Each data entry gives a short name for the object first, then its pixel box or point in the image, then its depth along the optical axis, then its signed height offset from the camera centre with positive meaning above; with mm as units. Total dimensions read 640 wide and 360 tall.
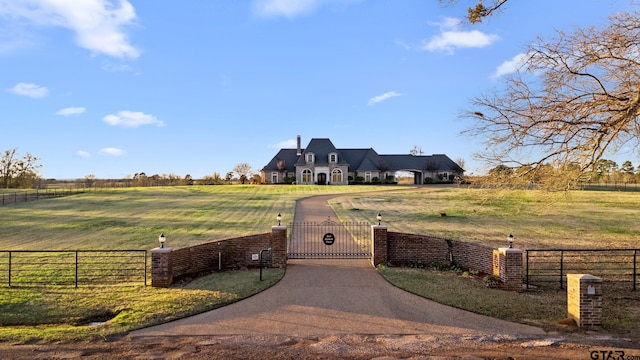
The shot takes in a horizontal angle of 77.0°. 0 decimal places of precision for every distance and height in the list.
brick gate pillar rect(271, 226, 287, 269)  13312 -2090
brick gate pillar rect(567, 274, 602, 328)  8281 -2434
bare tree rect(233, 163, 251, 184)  83706 +3165
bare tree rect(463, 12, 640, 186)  11992 +2397
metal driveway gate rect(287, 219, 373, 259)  14914 -2520
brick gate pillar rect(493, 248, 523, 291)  11039 -2343
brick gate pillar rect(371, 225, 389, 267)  13750 -2104
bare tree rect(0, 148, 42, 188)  69000 +2243
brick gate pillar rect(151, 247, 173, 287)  11422 -2354
